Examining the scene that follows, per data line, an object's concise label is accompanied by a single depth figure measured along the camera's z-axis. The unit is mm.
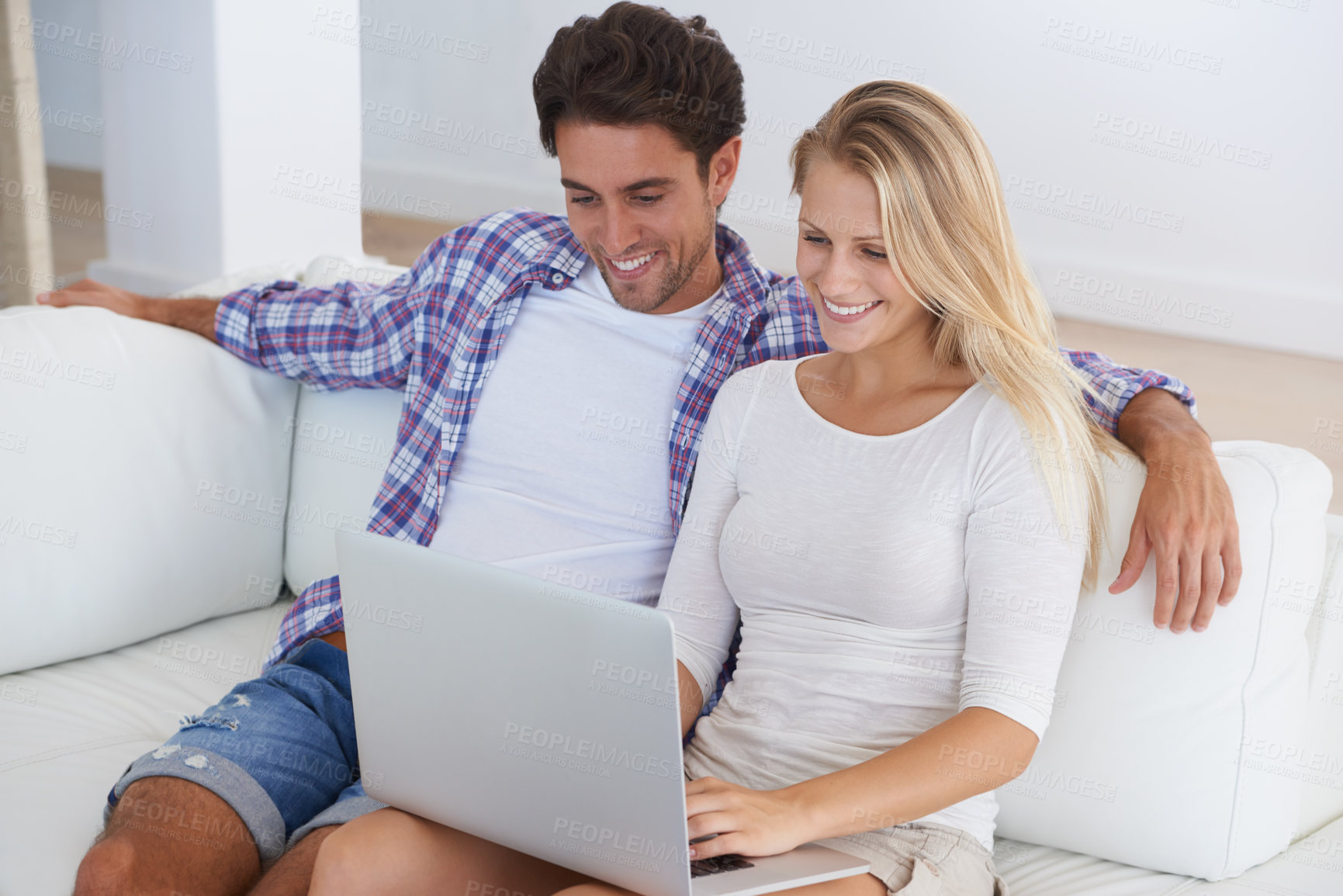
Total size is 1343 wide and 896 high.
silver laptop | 2286
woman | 2446
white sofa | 2599
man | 2775
